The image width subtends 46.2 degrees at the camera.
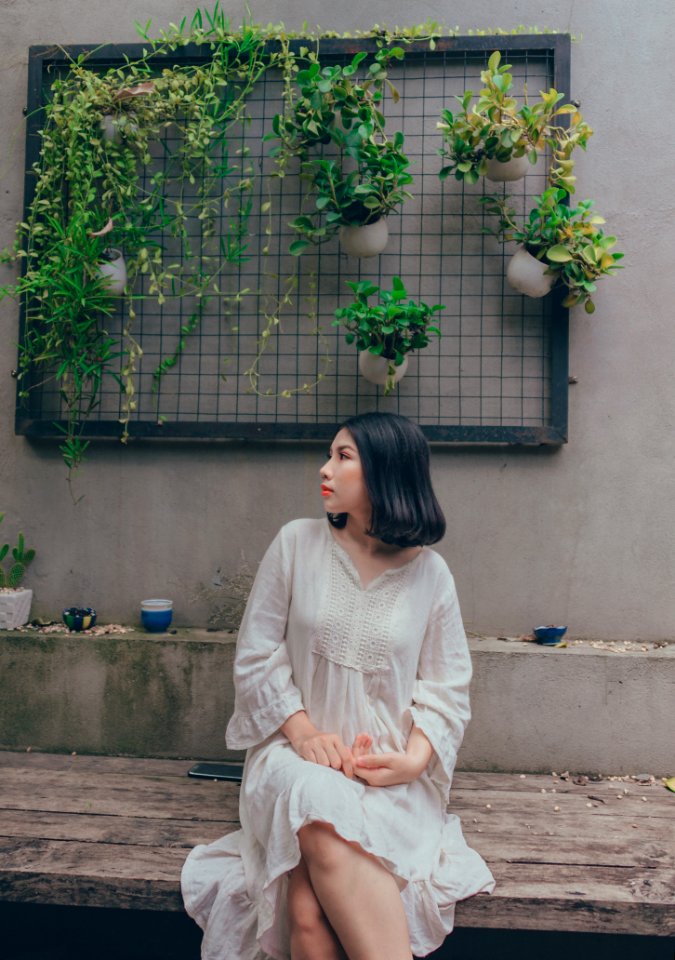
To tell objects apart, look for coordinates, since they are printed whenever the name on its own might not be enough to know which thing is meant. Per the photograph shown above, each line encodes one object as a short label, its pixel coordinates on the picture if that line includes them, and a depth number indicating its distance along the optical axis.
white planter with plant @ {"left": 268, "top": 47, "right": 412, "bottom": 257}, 2.49
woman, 1.74
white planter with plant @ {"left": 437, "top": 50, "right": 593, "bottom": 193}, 2.45
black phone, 2.39
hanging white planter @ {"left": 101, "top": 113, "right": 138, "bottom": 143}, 2.62
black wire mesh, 2.70
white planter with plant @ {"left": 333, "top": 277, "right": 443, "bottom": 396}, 2.44
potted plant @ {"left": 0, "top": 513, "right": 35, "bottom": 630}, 2.68
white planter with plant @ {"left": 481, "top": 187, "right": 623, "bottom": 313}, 2.50
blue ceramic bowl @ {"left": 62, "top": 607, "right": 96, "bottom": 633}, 2.66
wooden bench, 1.77
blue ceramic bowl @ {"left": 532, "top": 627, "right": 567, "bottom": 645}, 2.56
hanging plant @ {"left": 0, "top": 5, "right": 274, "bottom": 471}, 2.63
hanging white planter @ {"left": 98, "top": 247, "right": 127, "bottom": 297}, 2.66
